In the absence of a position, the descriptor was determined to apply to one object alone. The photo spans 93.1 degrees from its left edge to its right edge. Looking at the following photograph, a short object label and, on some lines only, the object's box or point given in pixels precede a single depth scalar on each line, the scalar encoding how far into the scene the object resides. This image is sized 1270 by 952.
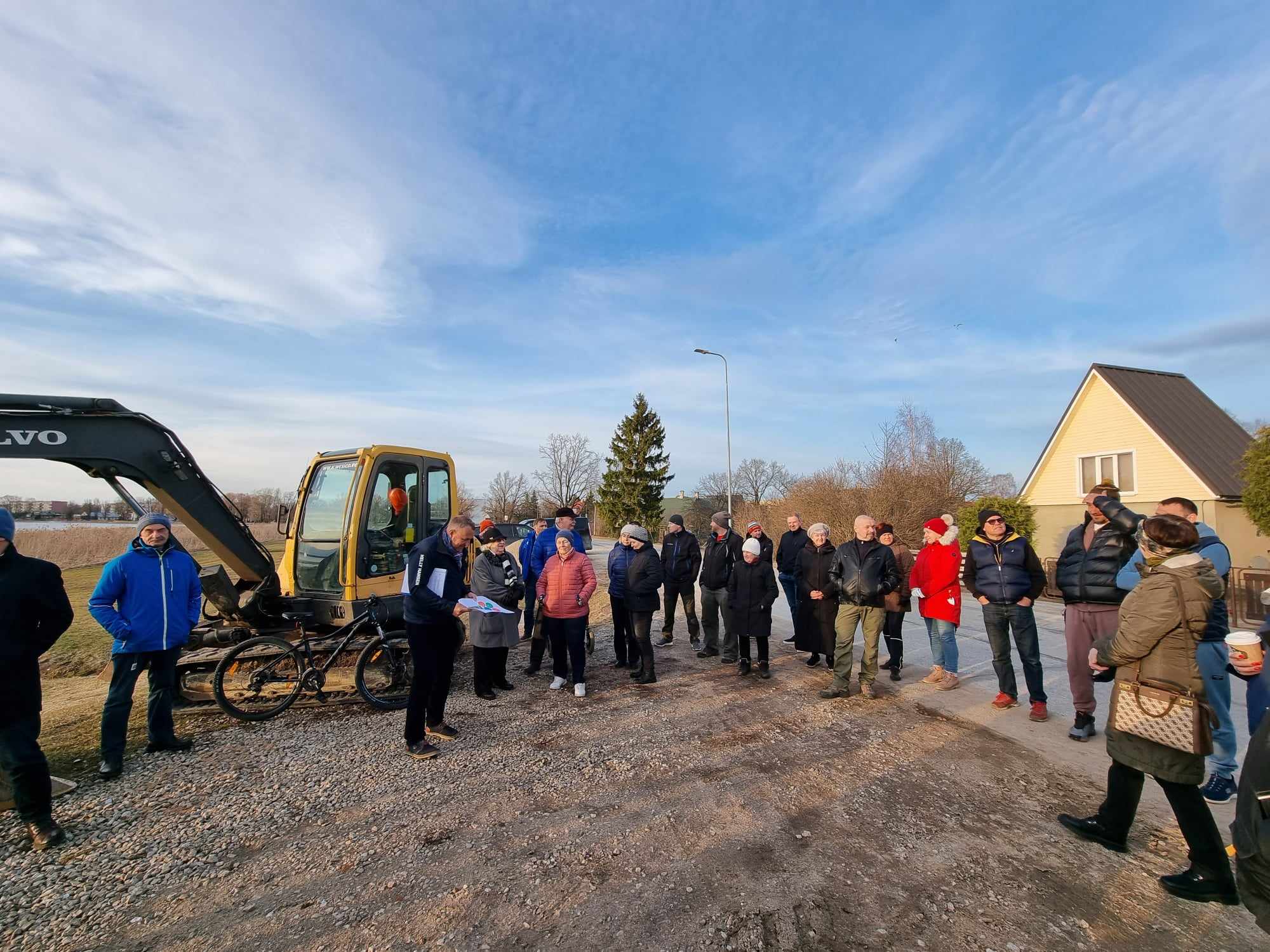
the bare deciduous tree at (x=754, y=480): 63.69
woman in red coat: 6.31
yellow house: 14.64
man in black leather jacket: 5.92
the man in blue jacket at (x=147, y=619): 4.39
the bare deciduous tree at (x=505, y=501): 47.69
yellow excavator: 5.09
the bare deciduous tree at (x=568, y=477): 53.25
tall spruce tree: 41.25
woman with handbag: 2.85
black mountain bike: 5.52
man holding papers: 4.57
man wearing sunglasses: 5.39
